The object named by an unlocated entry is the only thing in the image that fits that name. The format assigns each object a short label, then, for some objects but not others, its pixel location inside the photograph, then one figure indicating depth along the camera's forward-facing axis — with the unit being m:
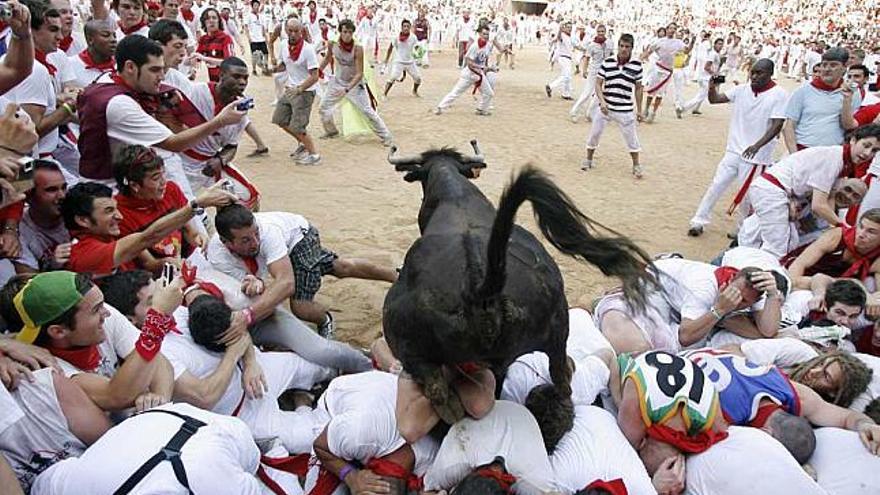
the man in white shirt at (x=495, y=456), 2.31
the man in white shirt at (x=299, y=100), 7.96
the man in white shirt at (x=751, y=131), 5.94
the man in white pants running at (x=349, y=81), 8.49
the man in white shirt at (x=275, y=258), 3.48
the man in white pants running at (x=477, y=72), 11.00
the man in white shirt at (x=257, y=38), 14.26
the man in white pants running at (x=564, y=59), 13.80
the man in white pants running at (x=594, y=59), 11.45
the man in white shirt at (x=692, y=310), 3.44
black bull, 2.25
